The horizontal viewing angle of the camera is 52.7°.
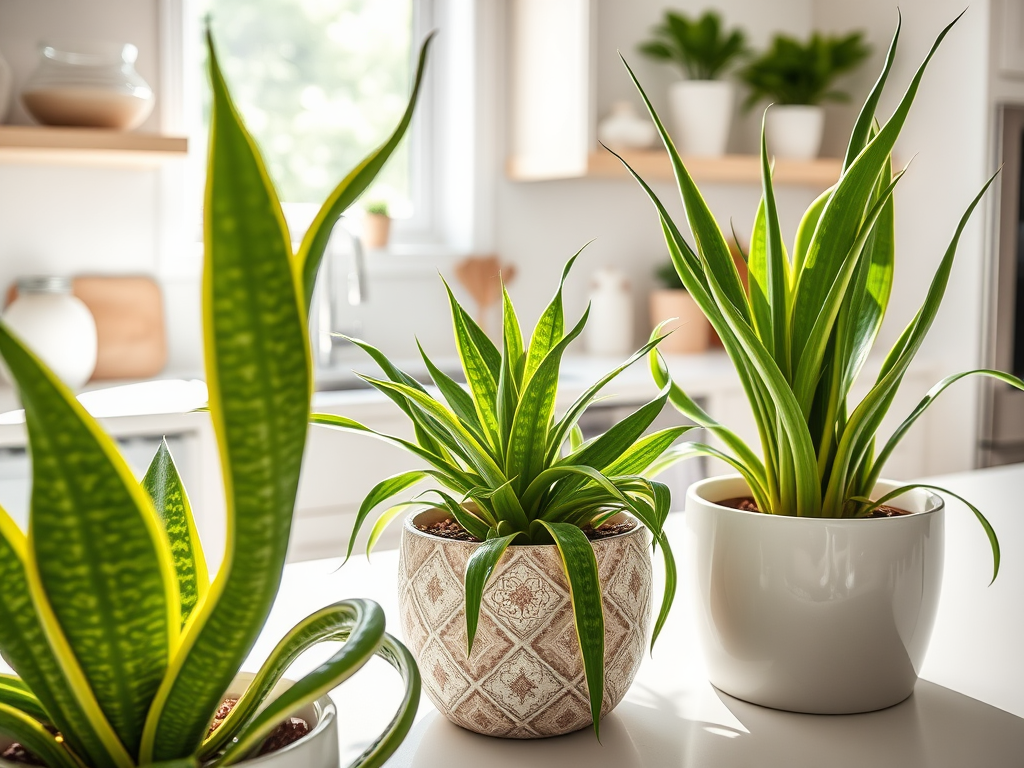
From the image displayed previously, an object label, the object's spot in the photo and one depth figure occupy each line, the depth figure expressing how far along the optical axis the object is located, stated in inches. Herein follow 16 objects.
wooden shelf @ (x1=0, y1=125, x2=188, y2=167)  88.5
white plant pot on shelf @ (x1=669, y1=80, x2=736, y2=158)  122.0
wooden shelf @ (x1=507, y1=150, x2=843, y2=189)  113.6
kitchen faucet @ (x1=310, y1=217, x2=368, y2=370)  105.3
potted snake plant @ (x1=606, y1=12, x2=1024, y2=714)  24.7
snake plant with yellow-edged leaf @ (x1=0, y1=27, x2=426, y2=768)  13.4
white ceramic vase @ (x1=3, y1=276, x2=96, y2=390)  91.0
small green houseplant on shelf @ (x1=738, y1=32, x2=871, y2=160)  128.7
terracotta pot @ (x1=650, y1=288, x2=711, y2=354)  124.2
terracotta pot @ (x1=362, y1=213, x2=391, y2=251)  115.1
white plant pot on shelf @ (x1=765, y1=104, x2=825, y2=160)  129.0
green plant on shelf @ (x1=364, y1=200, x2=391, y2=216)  114.4
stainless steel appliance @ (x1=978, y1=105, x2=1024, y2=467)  121.1
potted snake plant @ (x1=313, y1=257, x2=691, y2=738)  22.6
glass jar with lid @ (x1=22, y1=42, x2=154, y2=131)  90.7
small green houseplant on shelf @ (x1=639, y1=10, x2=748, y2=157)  122.3
